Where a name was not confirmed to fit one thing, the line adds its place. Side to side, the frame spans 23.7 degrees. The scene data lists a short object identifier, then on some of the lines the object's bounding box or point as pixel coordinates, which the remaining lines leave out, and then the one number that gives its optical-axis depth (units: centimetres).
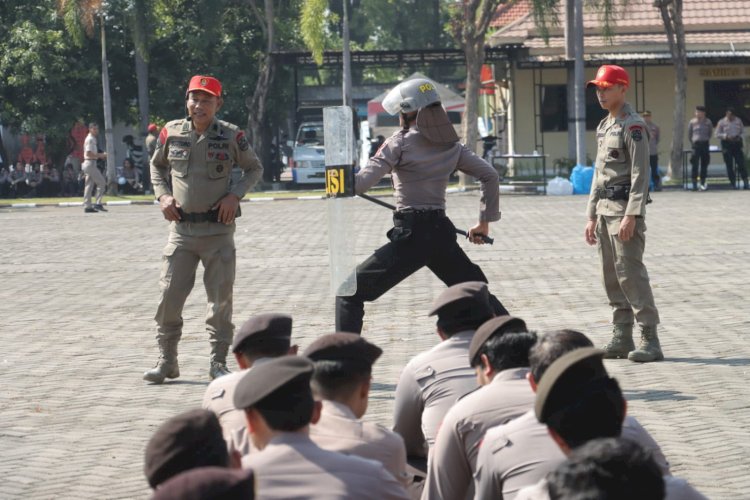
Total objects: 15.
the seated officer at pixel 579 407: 440
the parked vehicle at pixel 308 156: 5286
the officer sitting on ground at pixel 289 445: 467
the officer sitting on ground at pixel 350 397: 550
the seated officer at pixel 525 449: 521
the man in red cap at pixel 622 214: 1188
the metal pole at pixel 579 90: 4295
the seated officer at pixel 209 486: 347
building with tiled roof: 5306
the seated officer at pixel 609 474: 347
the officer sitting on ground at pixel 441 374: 687
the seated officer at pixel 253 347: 668
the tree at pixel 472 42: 4778
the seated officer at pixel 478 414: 589
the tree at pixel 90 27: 5108
